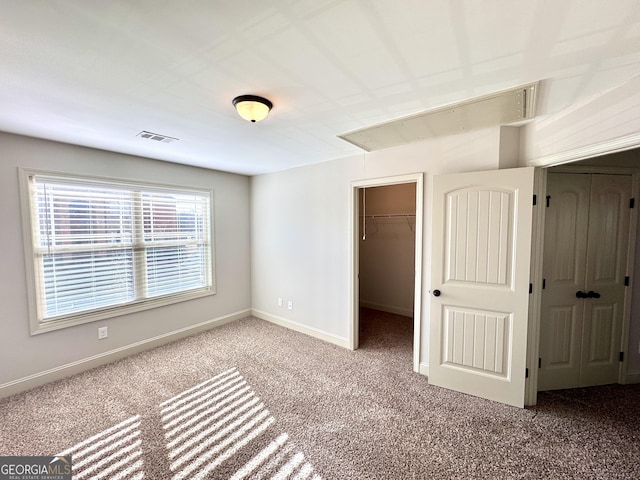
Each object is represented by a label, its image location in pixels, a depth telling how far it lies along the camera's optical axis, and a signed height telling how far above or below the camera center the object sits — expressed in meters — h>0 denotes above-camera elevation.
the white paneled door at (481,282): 2.18 -0.51
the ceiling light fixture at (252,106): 1.73 +0.81
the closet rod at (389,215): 4.64 +0.20
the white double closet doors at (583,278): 2.39 -0.50
